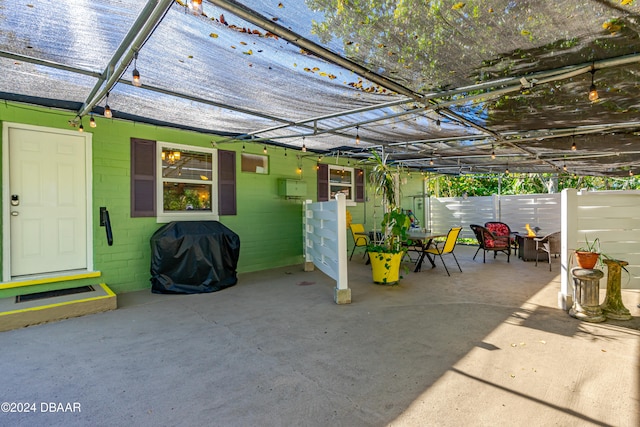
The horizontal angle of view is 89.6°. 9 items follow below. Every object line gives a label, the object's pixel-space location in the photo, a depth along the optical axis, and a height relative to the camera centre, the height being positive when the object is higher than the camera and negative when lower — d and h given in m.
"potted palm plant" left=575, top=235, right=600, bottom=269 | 3.37 -0.52
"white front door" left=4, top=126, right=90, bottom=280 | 4.00 +0.09
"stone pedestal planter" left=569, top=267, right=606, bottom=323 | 3.28 -0.89
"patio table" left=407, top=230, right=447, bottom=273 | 5.63 -0.52
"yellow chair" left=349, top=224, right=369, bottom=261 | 7.43 -0.64
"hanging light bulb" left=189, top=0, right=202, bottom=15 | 1.68 +1.07
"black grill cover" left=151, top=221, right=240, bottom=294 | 4.65 -0.76
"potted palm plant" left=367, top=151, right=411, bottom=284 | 4.97 -0.40
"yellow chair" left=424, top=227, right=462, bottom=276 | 5.82 -0.66
